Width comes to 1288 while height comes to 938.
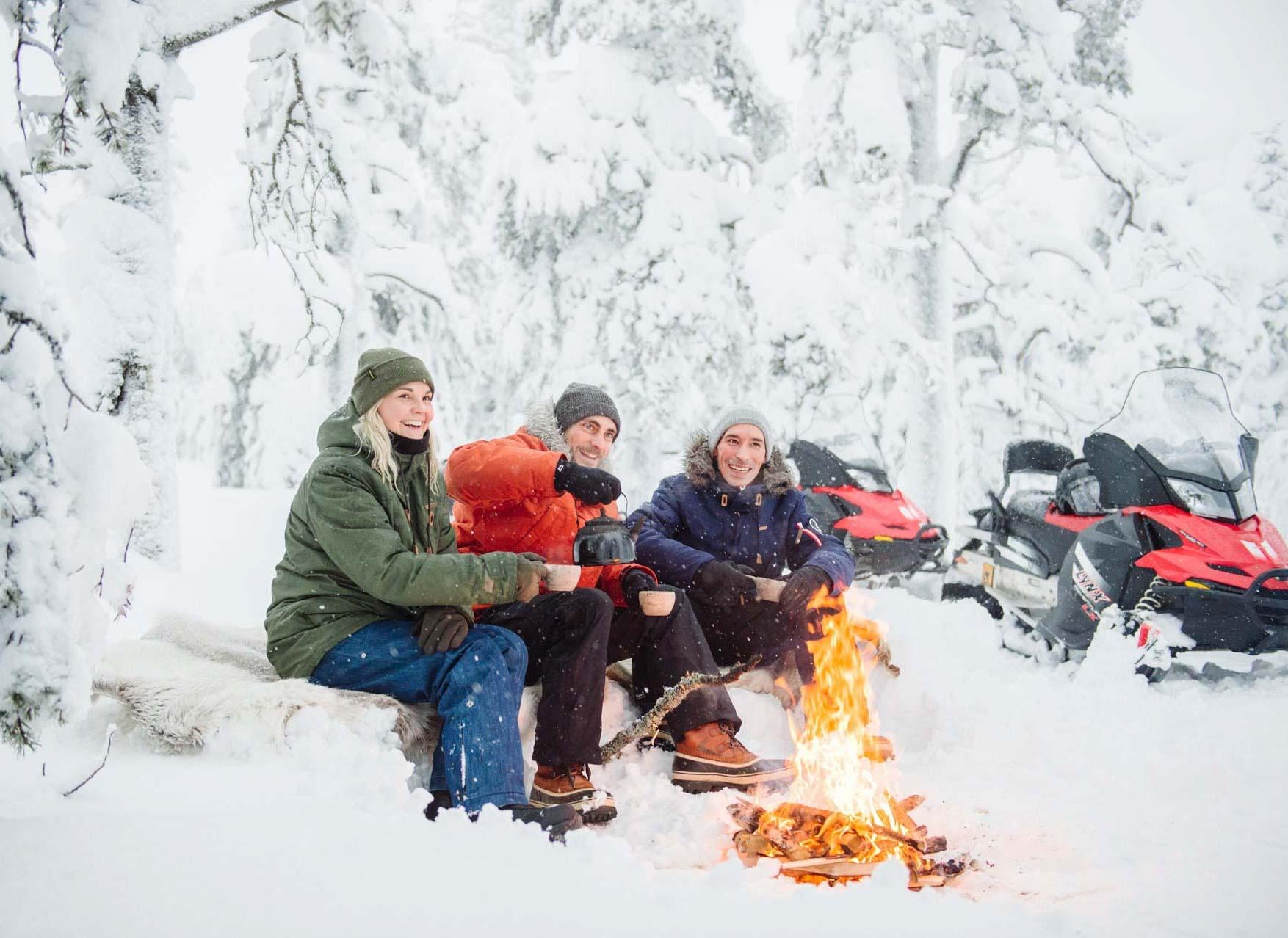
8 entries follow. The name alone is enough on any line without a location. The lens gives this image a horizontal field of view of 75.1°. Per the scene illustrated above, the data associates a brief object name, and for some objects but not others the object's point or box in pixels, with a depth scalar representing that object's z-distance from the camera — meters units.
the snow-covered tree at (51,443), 1.81
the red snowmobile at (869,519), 7.36
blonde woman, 2.76
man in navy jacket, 4.01
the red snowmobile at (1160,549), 4.26
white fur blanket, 2.63
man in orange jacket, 3.11
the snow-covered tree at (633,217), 10.82
